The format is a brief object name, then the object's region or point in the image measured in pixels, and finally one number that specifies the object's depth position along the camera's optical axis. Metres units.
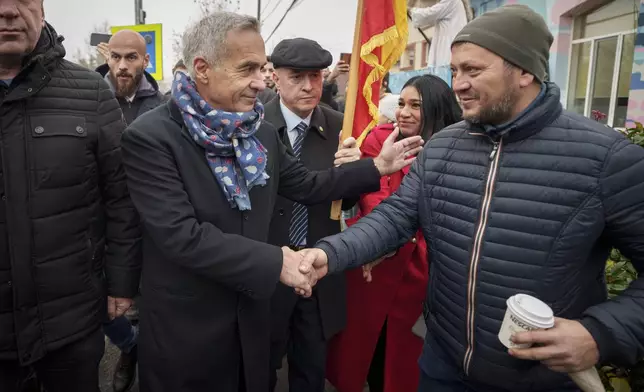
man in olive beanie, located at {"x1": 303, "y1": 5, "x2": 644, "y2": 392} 1.54
